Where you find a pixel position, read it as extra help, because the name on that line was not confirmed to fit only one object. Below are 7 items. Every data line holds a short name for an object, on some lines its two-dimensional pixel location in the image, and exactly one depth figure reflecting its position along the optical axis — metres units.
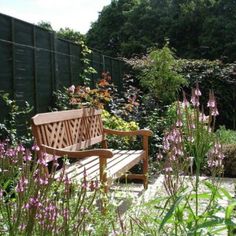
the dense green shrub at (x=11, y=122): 5.47
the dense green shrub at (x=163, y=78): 11.64
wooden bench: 4.23
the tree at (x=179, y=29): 22.92
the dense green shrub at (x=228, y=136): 8.78
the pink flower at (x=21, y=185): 1.80
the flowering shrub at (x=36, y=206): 1.79
